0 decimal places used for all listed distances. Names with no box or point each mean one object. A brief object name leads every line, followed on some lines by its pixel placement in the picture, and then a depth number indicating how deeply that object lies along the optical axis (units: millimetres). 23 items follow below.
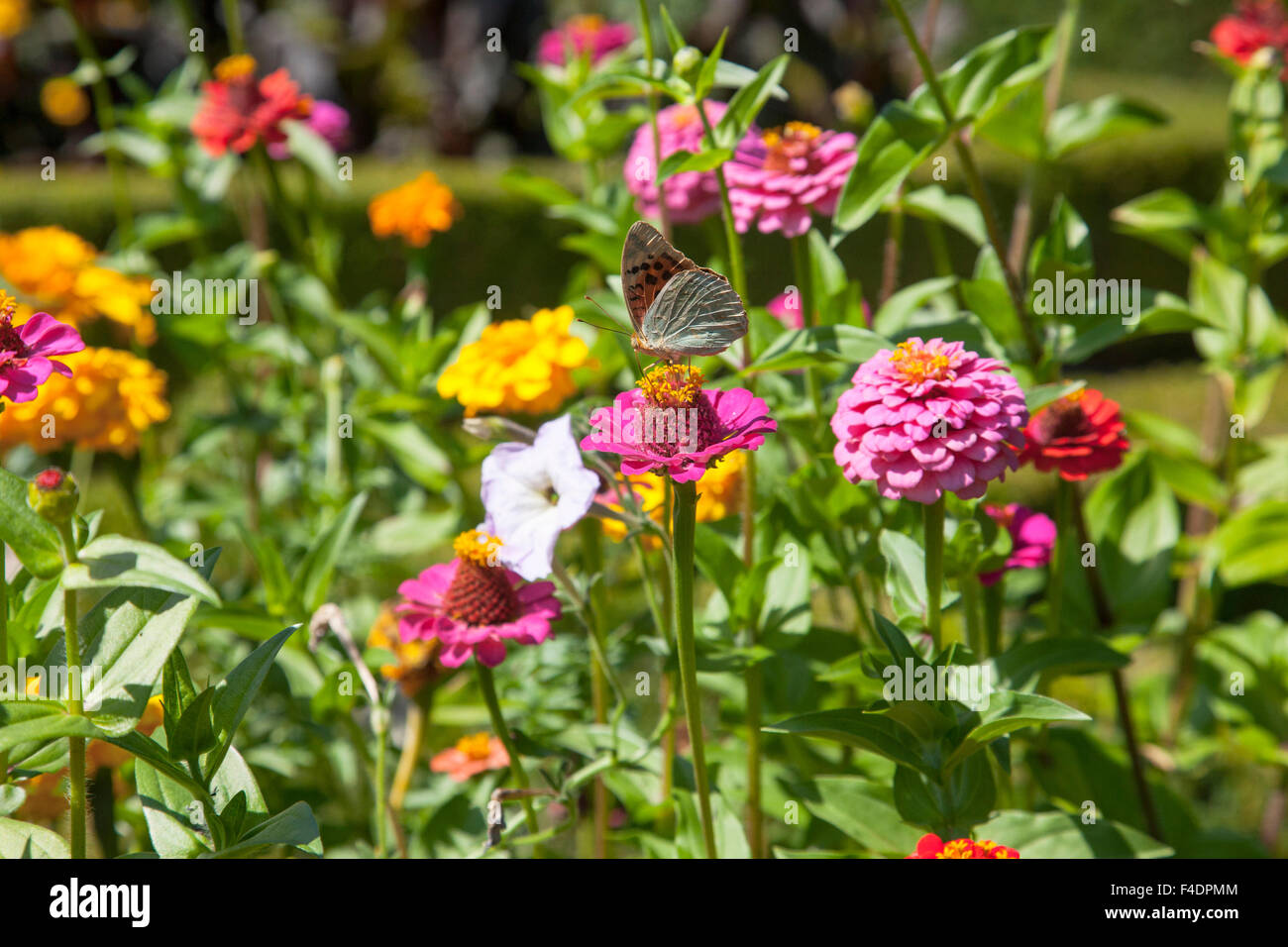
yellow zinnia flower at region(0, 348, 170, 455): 966
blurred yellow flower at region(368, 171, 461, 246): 1144
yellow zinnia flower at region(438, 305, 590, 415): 929
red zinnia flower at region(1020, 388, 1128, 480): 903
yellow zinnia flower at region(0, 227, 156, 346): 1079
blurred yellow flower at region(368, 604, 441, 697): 922
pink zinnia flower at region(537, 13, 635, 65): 1181
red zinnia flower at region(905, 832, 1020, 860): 791
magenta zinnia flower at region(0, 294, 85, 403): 782
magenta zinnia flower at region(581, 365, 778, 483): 777
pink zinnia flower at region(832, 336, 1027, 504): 806
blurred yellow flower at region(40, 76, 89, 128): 1410
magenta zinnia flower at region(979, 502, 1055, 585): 904
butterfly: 810
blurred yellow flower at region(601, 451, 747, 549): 912
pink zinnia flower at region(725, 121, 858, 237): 916
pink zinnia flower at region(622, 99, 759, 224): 973
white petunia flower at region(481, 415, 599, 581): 818
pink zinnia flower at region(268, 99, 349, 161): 1210
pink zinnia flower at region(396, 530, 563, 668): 847
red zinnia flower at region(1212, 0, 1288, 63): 1073
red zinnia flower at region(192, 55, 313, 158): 1054
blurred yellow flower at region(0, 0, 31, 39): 2327
